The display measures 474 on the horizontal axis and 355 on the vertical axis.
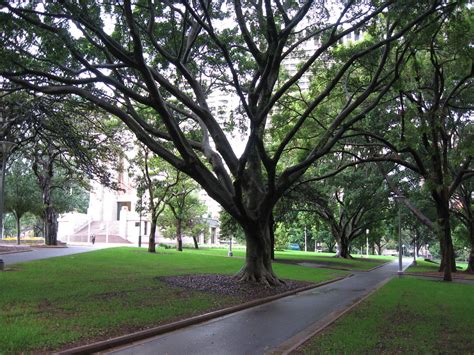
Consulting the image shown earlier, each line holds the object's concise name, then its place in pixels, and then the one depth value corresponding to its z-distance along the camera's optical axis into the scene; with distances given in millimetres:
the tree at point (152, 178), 34531
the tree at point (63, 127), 16297
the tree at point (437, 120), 18891
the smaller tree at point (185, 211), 40531
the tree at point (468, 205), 31125
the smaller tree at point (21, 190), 41300
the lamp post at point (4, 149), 16688
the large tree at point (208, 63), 12820
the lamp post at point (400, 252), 25427
